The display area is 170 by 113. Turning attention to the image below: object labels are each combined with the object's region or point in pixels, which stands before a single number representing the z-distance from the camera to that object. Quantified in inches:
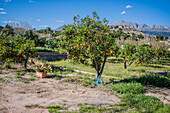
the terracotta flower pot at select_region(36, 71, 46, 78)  298.0
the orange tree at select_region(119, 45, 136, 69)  473.1
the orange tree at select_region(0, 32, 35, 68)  353.7
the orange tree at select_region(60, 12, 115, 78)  242.2
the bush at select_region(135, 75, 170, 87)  264.2
